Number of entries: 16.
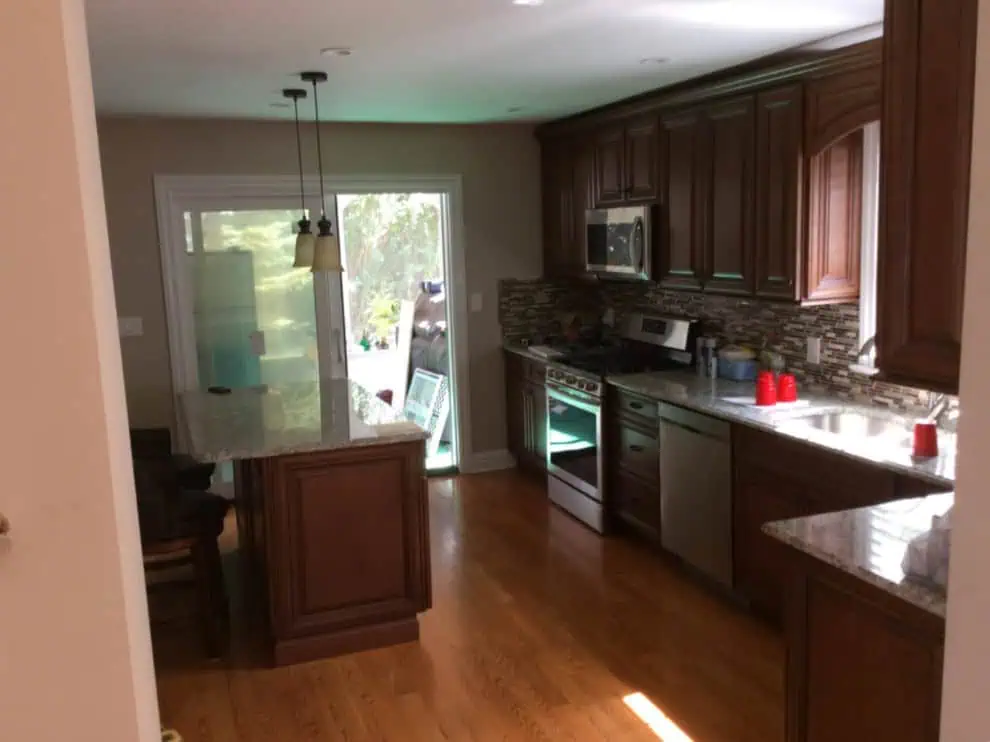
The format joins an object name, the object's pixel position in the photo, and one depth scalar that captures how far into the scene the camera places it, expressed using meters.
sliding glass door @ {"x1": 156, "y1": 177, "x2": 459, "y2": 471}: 5.12
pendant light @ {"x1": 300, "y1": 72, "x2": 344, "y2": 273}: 3.77
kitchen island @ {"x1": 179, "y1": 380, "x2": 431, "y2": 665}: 3.25
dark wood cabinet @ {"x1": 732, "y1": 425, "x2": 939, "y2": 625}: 2.96
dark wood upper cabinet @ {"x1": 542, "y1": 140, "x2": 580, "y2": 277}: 5.47
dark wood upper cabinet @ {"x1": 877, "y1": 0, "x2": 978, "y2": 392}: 1.61
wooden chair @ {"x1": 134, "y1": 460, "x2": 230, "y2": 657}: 3.23
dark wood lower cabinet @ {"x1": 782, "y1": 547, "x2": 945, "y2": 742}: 1.78
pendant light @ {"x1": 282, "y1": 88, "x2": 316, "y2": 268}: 4.03
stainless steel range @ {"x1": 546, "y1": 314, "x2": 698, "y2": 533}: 4.62
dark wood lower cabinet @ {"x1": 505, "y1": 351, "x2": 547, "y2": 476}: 5.38
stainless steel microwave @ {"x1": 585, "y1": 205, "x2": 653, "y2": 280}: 4.52
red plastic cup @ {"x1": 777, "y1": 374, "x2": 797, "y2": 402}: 3.69
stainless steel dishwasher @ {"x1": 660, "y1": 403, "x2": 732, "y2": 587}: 3.64
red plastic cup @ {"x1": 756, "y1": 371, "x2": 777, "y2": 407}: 3.67
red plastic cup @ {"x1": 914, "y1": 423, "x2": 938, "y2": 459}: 2.81
